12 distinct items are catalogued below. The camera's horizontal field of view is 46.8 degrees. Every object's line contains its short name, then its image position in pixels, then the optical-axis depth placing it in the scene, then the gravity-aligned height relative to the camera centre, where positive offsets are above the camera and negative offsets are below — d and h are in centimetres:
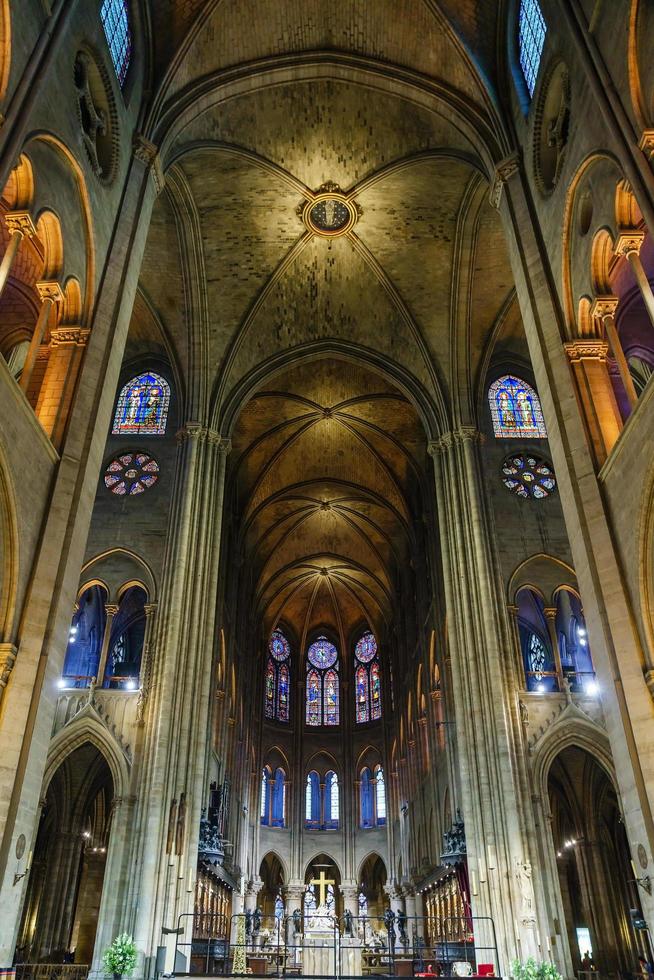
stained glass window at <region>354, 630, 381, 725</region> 4378 +1583
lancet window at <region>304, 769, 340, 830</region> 4162 +936
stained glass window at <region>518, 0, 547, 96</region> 1553 +1701
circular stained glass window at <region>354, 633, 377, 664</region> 4532 +1776
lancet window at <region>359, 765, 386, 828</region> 4100 +938
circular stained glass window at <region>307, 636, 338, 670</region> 4638 +1789
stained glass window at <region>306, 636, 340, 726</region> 4466 +1600
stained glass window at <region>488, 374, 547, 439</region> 2542 +1685
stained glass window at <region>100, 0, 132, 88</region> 1540 +1698
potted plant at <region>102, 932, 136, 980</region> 1458 +76
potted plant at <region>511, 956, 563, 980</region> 1272 +42
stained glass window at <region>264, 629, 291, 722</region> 4359 +1588
